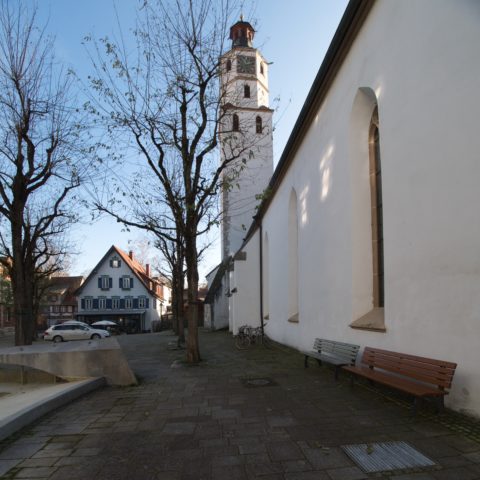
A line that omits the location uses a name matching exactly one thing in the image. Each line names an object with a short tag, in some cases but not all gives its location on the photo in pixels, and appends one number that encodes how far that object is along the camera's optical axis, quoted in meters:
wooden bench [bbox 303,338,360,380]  8.73
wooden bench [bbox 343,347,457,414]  5.64
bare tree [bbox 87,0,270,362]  12.42
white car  34.22
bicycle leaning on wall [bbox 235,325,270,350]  18.41
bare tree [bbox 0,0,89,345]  12.76
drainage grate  4.15
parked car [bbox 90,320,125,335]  45.63
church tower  33.38
